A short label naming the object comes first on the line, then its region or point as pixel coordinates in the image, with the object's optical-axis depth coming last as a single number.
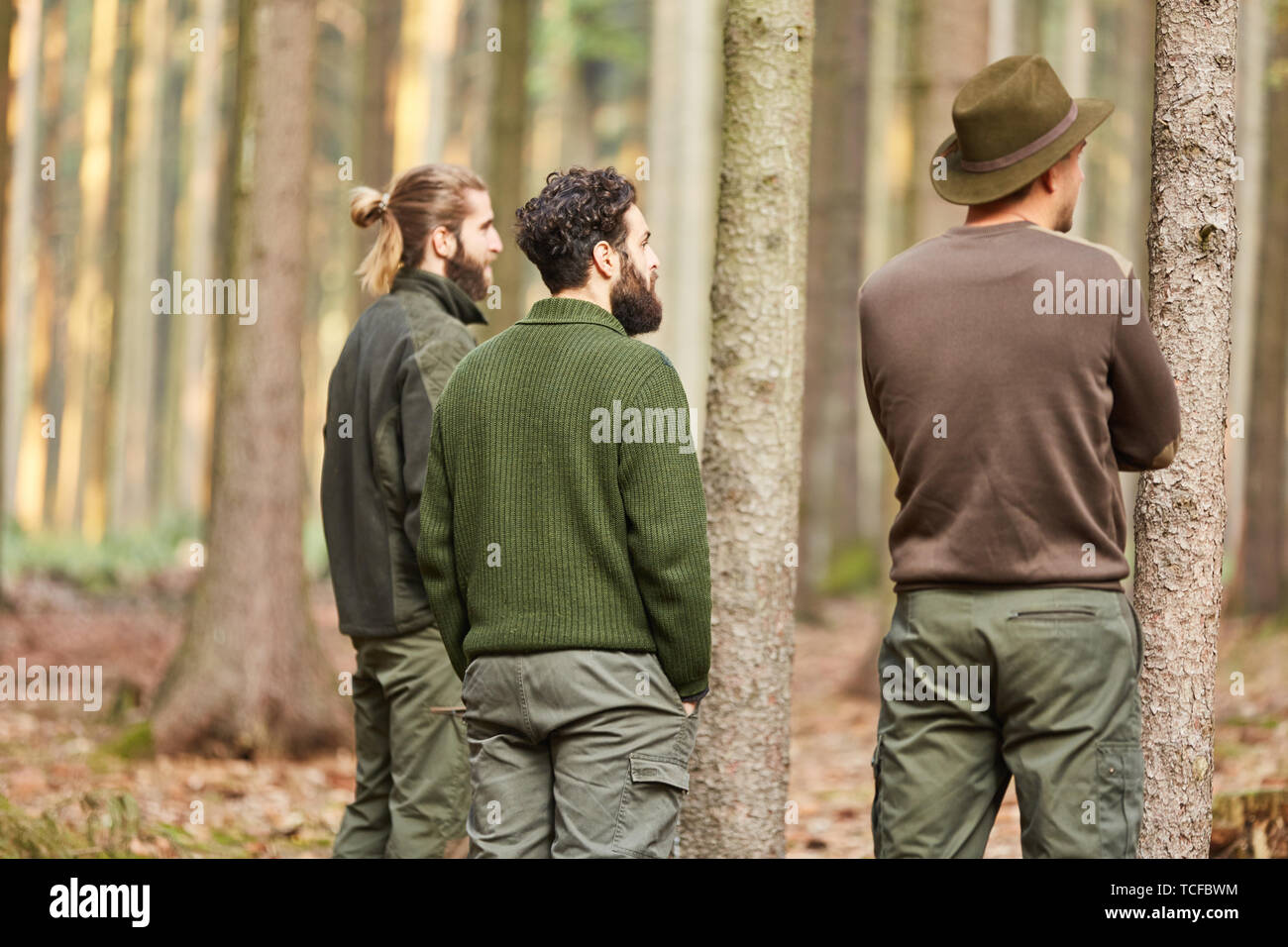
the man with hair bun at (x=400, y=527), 4.38
